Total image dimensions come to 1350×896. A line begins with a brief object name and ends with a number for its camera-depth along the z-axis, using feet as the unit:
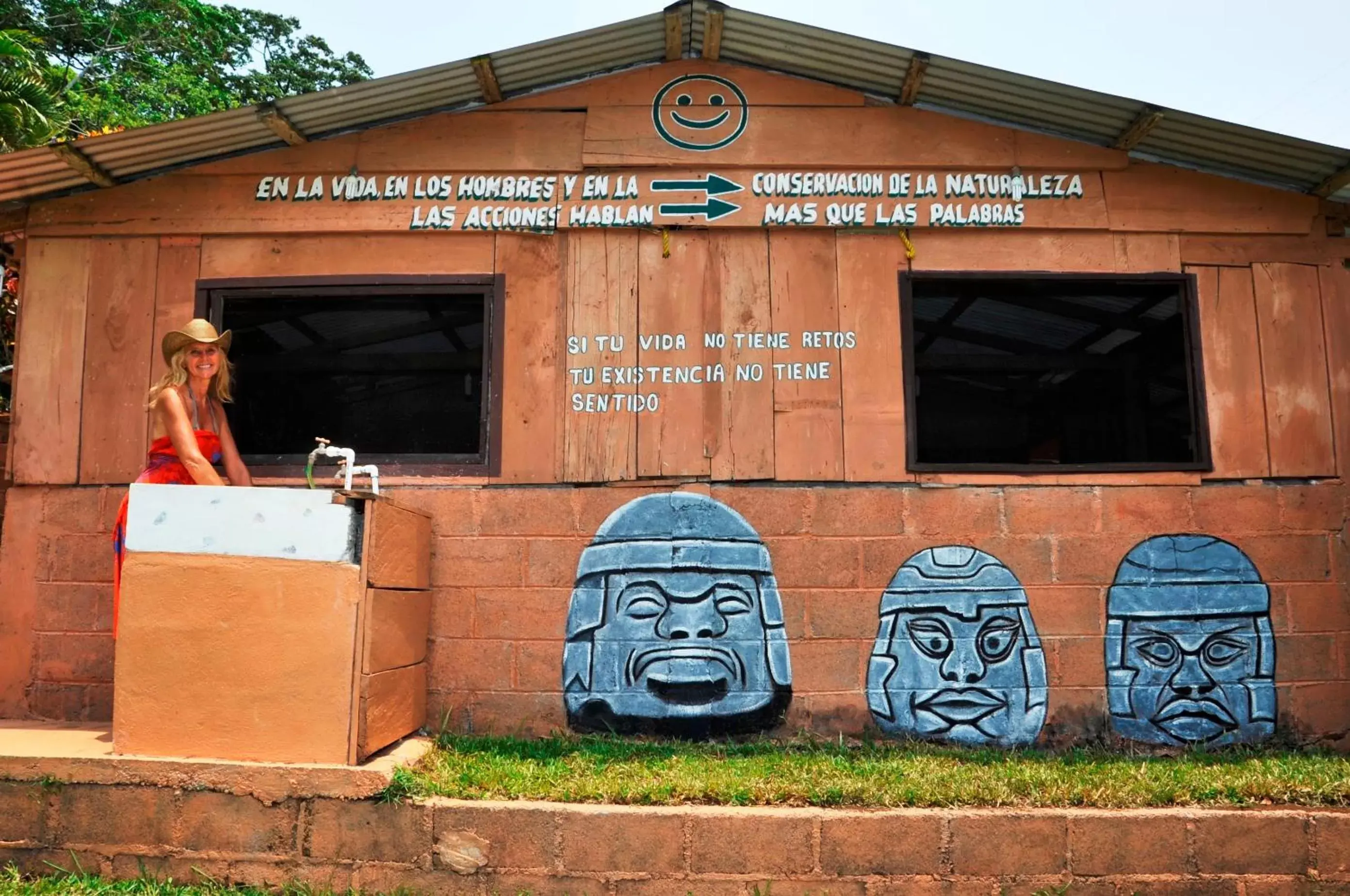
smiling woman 16.02
